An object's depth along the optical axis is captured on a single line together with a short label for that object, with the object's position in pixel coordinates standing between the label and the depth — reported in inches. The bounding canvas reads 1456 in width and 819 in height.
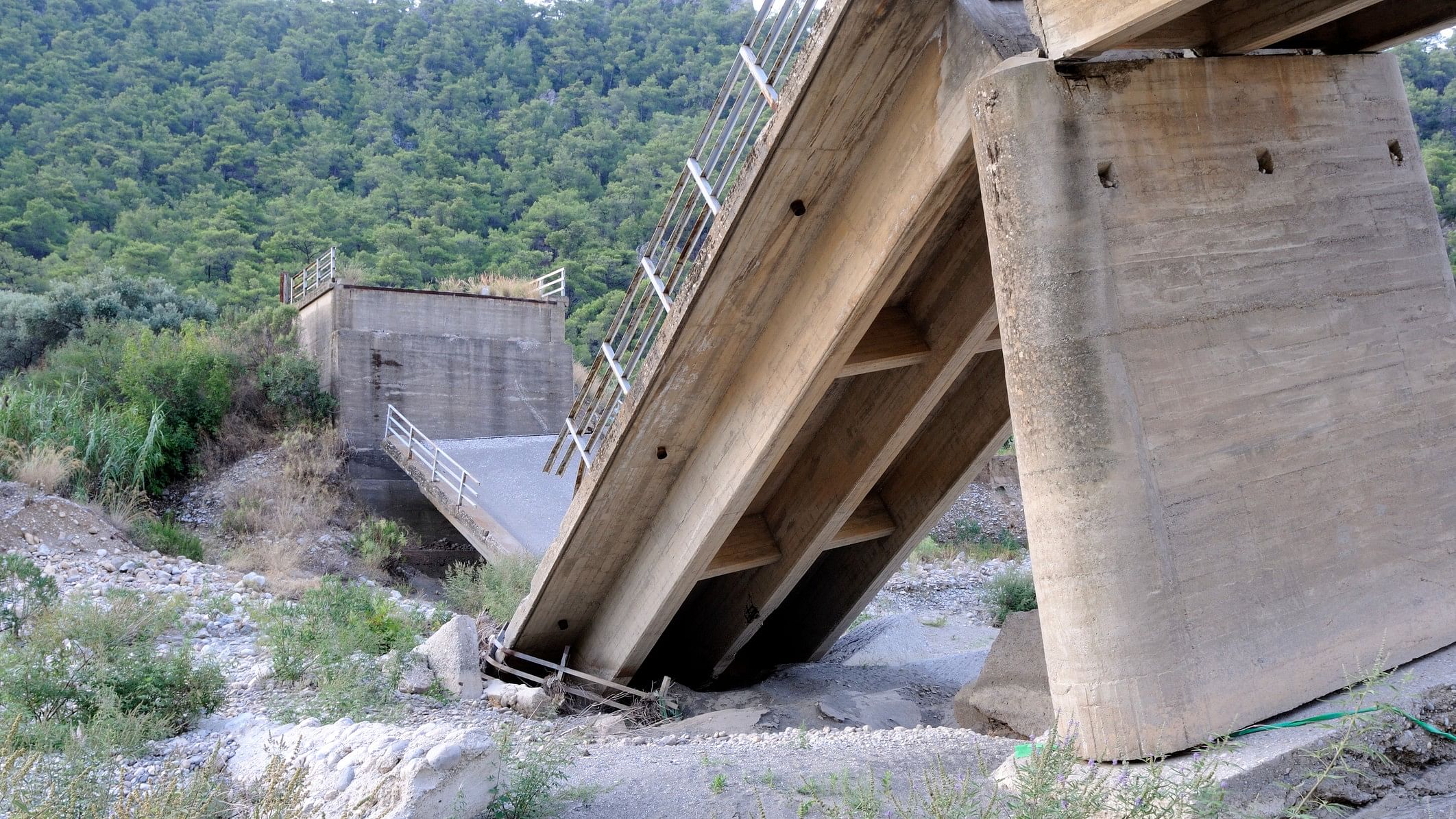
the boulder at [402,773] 154.6
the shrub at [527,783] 169.6
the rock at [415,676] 304.8
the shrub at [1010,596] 548.7
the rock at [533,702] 307.4
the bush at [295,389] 822.5
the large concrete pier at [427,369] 830.5
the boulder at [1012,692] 263.1
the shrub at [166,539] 553.9
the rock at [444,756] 158.1
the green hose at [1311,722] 155.0
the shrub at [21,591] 336.2
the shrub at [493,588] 460.1
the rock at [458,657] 311.9
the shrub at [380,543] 709.9
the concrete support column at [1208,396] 158.2
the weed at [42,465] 571.8
